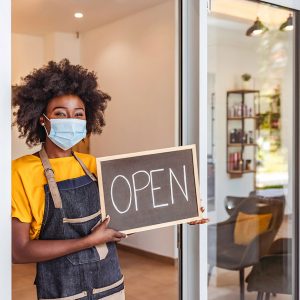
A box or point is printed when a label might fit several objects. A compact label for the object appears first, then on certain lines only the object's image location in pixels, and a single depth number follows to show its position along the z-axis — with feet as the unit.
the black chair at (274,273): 8.55
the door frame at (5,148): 4.25
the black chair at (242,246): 9.83
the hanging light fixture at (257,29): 12.17
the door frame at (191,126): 5.90
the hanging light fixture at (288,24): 8.13
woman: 4.12
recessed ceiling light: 10.55
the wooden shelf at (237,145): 14.49
